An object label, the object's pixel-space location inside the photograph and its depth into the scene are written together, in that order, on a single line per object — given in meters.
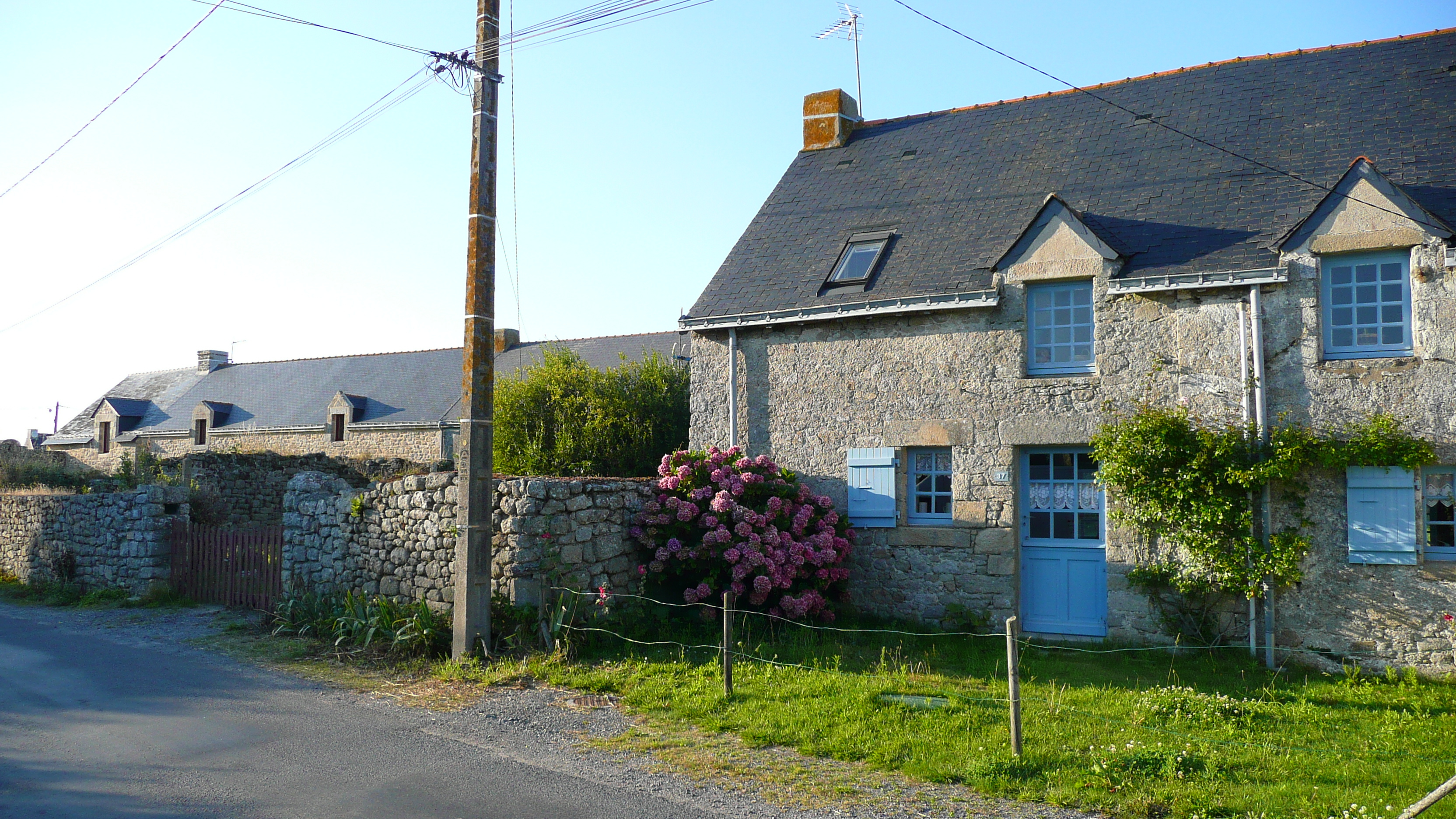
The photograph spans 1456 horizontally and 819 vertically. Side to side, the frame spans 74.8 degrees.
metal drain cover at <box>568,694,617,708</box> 7.81
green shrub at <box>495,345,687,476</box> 16.44
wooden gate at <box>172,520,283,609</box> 12.50
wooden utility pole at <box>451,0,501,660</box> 9.02
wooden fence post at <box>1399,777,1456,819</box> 4.12
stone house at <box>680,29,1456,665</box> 9.37
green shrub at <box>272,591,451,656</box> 9.55
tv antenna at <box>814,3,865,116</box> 16.48
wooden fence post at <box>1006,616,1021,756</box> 6.13
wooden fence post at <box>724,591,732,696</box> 7.77
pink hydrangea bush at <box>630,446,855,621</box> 10.41
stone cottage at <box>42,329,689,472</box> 30.84
